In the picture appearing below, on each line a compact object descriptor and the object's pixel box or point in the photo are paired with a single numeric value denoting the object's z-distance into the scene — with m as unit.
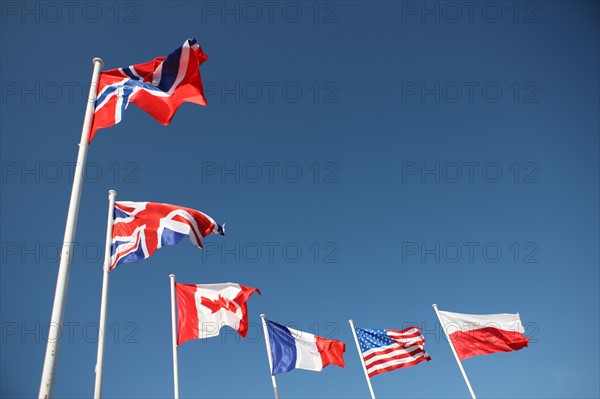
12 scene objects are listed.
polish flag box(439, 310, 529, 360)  20.22
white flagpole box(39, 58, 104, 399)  6.98
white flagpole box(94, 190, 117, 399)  9.76
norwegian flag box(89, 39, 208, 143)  9.45
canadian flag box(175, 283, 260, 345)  15.29
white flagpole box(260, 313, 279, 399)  18.03
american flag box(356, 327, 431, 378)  21.02
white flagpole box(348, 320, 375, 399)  21.11
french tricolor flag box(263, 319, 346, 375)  18.89
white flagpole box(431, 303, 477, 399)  20.27
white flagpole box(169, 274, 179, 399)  13.72
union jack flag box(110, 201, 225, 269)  11.84
